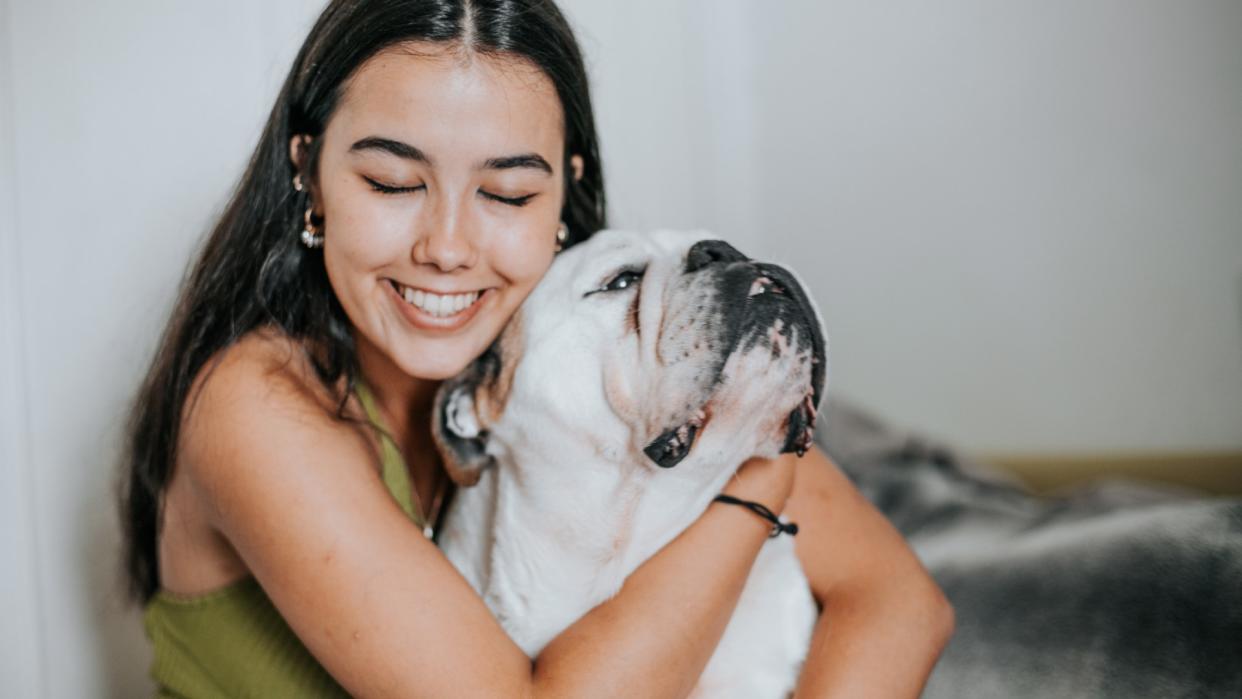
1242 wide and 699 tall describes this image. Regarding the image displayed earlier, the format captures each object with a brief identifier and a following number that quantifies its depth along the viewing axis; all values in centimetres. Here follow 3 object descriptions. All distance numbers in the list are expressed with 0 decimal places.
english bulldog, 76
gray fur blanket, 92
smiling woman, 76
